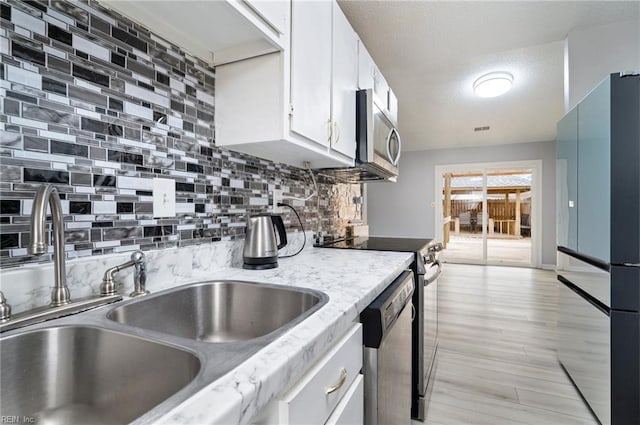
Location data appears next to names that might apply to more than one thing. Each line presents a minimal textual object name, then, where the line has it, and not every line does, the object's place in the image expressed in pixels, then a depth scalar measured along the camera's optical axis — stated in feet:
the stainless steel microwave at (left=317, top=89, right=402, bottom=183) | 5.77
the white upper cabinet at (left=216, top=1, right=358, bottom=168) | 3.65
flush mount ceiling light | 9.48
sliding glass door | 18.95
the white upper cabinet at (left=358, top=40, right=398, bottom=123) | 5.95
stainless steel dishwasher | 2.92
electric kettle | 4.10
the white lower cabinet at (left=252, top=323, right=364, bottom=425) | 1.71
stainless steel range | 5.17
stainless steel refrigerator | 4.60
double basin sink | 1.72
